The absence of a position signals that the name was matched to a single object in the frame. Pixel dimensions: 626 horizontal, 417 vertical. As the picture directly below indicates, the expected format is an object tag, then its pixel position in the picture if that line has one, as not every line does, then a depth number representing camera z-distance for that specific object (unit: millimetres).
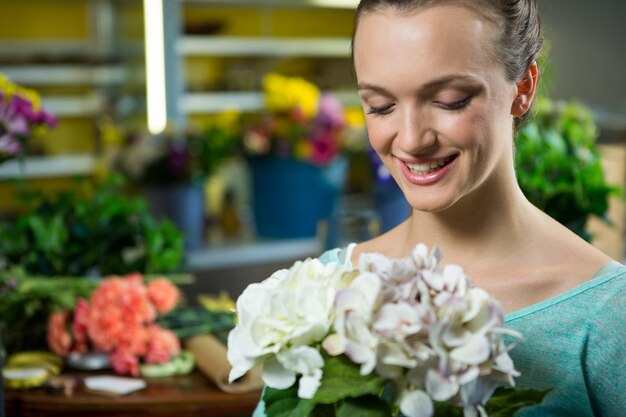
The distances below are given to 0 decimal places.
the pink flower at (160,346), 1971
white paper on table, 1865
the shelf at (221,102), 5938
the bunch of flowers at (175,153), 3602
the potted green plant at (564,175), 2098
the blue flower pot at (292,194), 3771
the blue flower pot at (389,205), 2588
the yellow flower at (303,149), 3672
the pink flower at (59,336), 2010
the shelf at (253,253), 3737
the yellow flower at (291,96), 3668
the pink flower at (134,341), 1963
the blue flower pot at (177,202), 3602
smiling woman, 1014
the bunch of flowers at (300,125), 3648
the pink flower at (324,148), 3623
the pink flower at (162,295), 2037
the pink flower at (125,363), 1946
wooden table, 1824
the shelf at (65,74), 5535
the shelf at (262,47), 5934
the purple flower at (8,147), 1831
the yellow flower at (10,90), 1908
